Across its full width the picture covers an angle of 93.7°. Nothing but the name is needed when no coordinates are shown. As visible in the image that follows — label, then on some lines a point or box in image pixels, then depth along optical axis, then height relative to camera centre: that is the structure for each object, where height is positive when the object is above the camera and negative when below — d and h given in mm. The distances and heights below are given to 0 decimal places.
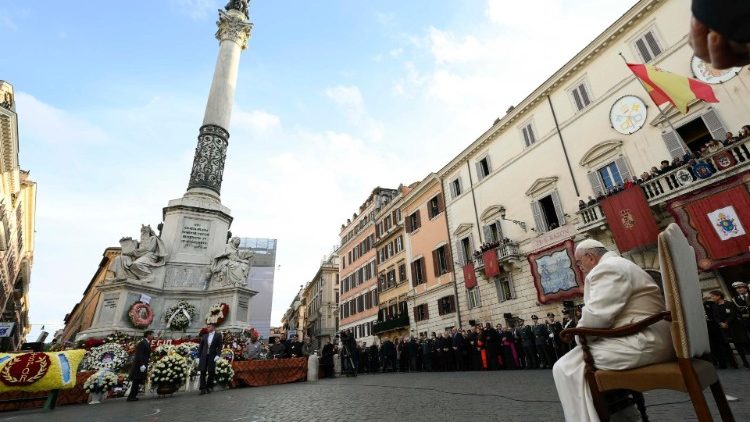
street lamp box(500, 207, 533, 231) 18016 +6008
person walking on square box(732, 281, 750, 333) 7641 +540
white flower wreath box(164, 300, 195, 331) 11414 +1447
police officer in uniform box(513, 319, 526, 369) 12992 -42
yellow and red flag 10789 +7330
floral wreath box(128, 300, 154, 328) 10711 +1434
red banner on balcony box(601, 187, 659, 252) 12312 +4045
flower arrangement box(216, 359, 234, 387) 8695 -267
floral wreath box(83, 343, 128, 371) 9023 +242
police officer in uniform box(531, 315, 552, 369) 11682 +19
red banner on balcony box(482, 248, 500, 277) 18336 +4073
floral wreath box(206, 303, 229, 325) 11586 +1468
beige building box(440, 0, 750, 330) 11945 +7396
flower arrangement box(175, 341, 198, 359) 9453 +346
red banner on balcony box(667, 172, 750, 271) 10242 +3217
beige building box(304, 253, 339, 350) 46875 +6693
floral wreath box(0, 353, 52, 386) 6578 +44
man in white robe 2053 +31
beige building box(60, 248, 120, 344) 33759 +9907
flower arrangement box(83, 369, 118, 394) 7848 -302
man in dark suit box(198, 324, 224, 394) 8008 +178
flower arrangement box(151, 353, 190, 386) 7613 -141
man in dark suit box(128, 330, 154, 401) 7672 -20
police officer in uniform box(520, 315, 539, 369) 12133 -71
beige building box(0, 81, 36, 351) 20141 +12004
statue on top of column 20422 +19175
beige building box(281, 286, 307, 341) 66388 +8693
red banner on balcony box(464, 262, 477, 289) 20000 +3813
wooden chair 1804 -47
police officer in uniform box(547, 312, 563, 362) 11500 +187
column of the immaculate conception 10906 +2974
